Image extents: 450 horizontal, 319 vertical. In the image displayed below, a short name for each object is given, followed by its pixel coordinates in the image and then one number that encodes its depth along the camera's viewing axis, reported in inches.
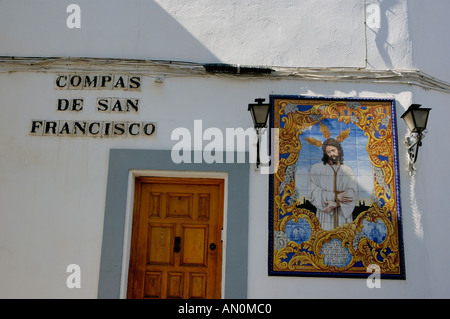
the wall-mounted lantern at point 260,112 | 190.7
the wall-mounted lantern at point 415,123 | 188.2
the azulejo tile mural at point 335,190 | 192.7
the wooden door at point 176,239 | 201.8
